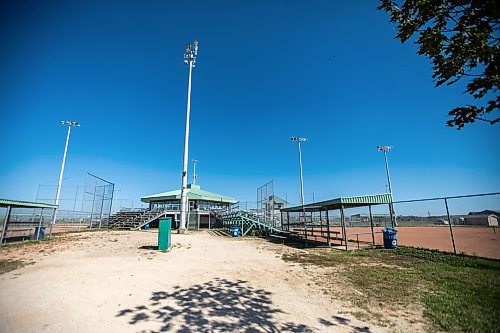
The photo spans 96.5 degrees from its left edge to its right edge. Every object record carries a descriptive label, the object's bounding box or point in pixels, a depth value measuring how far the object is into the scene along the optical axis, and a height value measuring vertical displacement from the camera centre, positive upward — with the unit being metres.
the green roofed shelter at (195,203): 27.59 +2.17
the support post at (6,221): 12.55 -0.06
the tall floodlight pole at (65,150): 23.92 +7.72
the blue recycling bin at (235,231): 19.16 -1.08
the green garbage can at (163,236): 11.30 -0.84
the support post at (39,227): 15.60 -0.47
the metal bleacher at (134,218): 25.50 +0.12
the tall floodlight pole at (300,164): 29.24 +7.42
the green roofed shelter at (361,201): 11.86 +0.85
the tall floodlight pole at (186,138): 19.38 +7.24
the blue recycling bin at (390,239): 12.02 -1.18
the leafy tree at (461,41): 2.39 +2.07
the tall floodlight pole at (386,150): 40.31 +12.28
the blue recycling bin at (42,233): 16.27 -0.92
